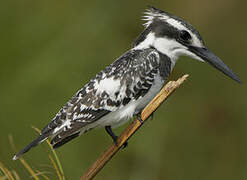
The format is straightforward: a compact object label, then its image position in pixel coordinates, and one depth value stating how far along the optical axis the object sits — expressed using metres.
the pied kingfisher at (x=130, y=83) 5.32
